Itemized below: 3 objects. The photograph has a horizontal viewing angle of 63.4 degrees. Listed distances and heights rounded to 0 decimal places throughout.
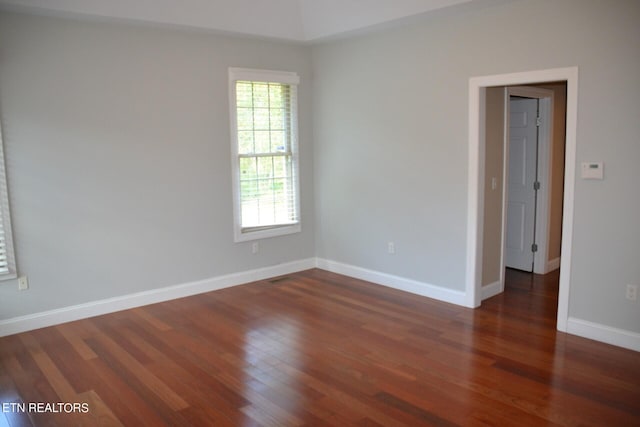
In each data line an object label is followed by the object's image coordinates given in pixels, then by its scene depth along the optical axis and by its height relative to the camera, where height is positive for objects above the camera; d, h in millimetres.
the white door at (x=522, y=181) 5598 -180
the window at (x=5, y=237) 4047 -547
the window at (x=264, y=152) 5355 +149
